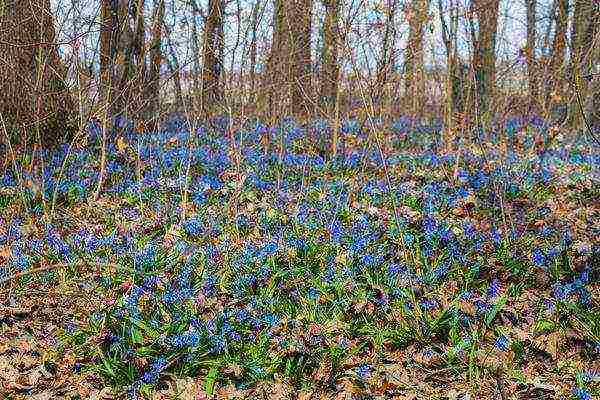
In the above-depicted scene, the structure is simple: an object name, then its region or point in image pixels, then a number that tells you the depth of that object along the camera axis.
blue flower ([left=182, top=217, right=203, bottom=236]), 5.86
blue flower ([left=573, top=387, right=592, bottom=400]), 3.42
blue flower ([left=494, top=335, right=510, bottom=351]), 3.94
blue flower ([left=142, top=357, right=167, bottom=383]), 3.68
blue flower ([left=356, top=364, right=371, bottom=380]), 3.77
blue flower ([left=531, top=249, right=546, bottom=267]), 4.92
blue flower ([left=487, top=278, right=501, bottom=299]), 4.54
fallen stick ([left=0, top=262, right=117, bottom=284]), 3.05
